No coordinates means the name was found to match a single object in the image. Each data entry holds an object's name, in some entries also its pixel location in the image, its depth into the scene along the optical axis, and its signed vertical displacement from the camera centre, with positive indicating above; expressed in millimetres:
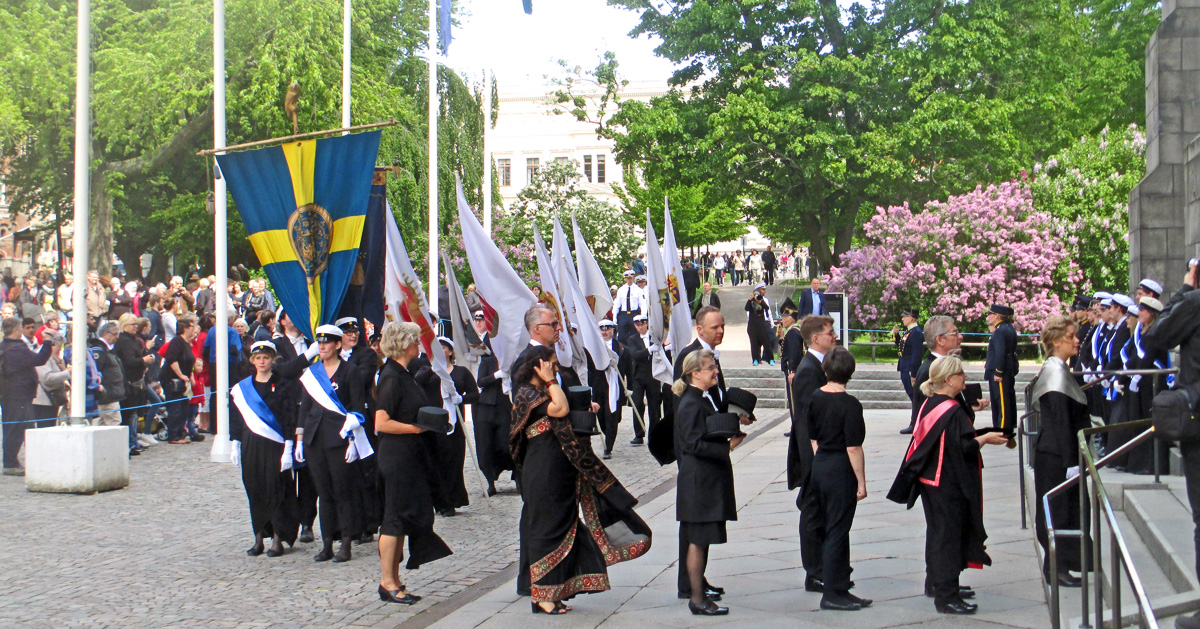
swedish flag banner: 9555 +884
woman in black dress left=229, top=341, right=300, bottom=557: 8672 -1042
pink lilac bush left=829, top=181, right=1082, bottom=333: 24547 +1117
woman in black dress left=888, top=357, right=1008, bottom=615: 6516 -976
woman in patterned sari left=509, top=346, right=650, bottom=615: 6723 -1097
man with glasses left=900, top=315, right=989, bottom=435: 8025 -173
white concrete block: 11430 -1423
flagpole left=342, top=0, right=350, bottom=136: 19438 +4351
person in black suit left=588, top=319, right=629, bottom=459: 14023 -1189
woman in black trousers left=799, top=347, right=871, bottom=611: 6676 -899
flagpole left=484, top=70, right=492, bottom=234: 25875 +3703
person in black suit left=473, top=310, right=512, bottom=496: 10930 -985
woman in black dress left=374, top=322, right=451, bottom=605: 7012 -948
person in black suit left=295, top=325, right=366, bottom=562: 8289 -948
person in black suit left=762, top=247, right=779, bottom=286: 44688 +1930
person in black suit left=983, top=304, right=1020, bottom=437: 12828 -471
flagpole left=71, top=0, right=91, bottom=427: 11477 +1080
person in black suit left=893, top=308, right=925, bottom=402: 17594 -557
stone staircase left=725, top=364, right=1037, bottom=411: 20188 -1293
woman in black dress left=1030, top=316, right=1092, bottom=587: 6891 -606
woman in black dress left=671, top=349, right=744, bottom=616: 6617 -944
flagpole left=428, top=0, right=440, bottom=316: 20547 +2734
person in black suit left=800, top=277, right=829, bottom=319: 21703 +250
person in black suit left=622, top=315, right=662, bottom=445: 15344 -808
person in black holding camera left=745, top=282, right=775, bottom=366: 23094 -234
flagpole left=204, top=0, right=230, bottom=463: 13688 +660
